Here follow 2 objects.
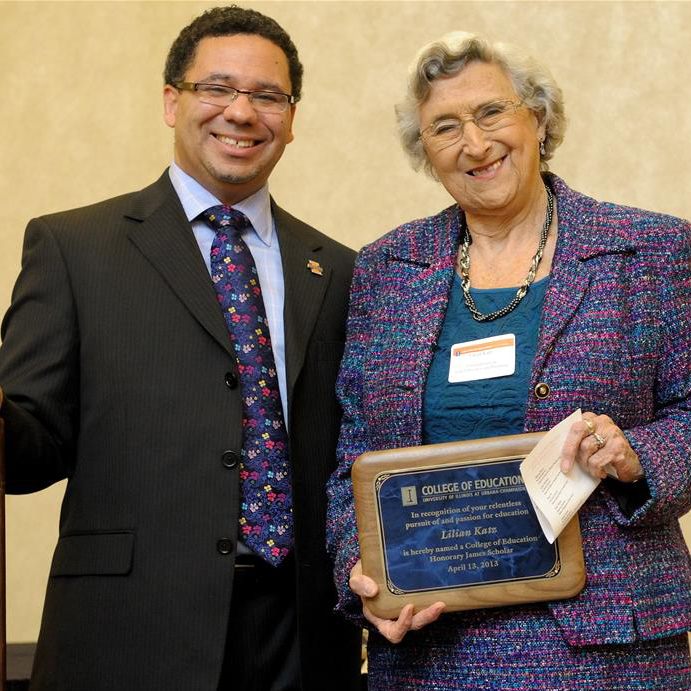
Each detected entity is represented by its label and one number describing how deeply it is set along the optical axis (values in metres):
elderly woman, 1.96
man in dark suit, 2.23
